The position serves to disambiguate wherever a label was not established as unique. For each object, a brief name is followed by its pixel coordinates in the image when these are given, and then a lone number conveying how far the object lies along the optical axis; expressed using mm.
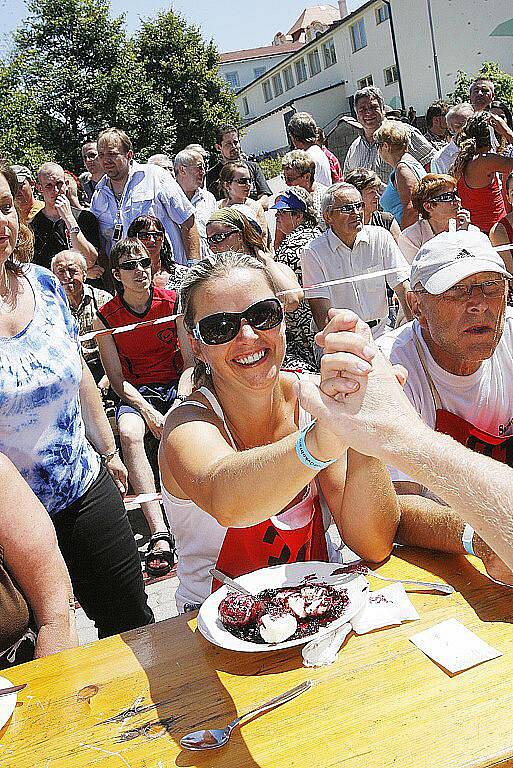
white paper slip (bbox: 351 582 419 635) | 1695
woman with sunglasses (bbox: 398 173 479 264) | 5758
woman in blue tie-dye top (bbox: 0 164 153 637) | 2438
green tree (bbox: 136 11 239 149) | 42062
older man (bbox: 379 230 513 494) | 2533
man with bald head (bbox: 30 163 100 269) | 6309
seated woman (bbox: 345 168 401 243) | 6930
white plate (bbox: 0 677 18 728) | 1563
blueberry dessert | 1667
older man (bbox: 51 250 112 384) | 5480
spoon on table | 1389
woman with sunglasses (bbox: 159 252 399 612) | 2041
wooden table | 1318
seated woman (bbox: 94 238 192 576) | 4922
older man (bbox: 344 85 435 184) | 8328
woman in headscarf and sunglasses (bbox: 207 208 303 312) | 5152
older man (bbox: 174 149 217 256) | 7504
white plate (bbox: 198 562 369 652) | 1637
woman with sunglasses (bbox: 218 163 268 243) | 7406
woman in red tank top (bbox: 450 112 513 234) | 6551
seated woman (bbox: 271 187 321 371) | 5328
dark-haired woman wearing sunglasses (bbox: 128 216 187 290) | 6094
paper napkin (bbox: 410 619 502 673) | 1505
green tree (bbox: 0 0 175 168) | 38438
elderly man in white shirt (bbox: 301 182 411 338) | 5535
